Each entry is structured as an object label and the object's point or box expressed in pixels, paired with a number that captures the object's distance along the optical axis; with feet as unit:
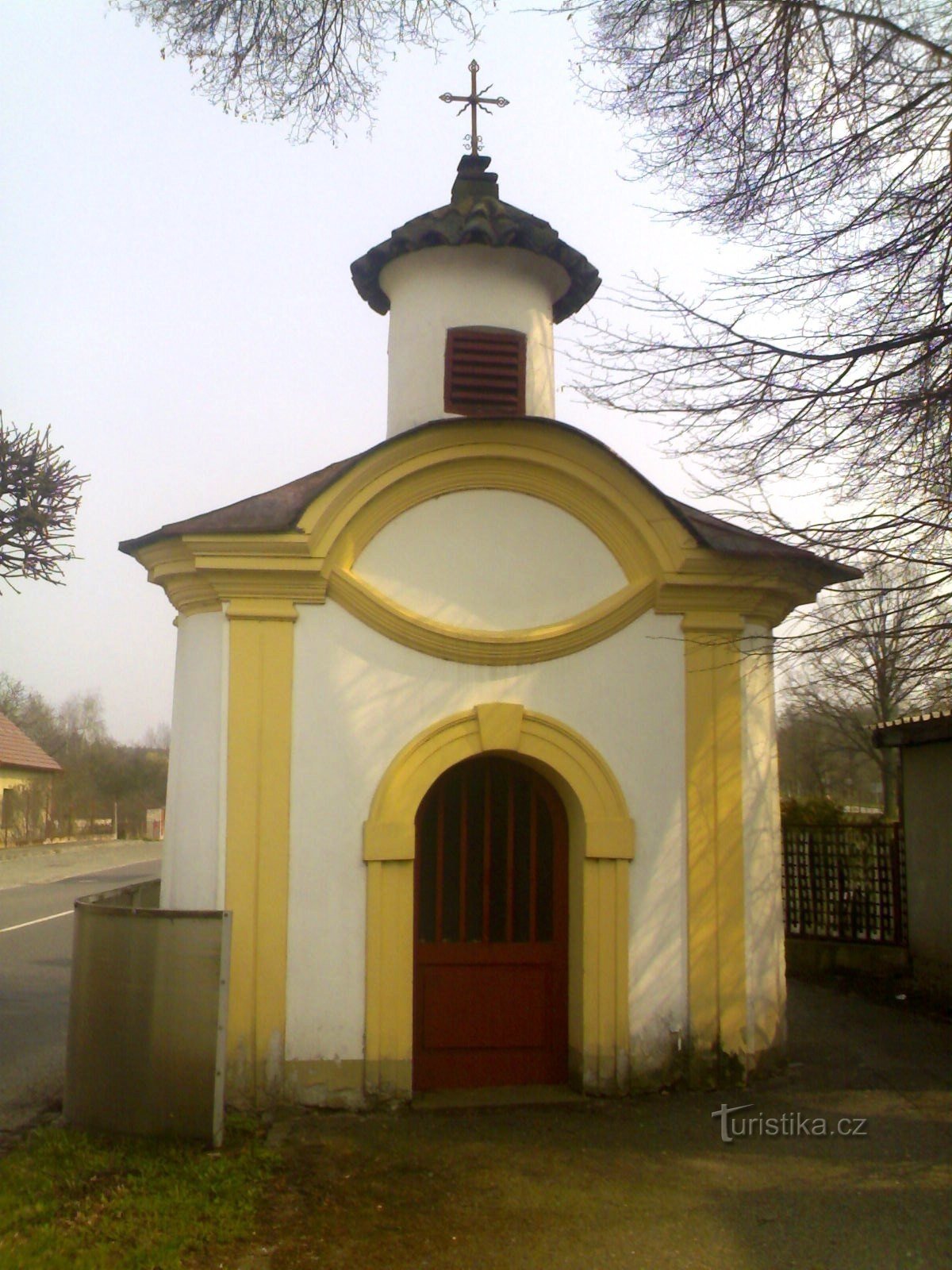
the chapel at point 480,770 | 25.29
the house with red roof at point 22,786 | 120.37
